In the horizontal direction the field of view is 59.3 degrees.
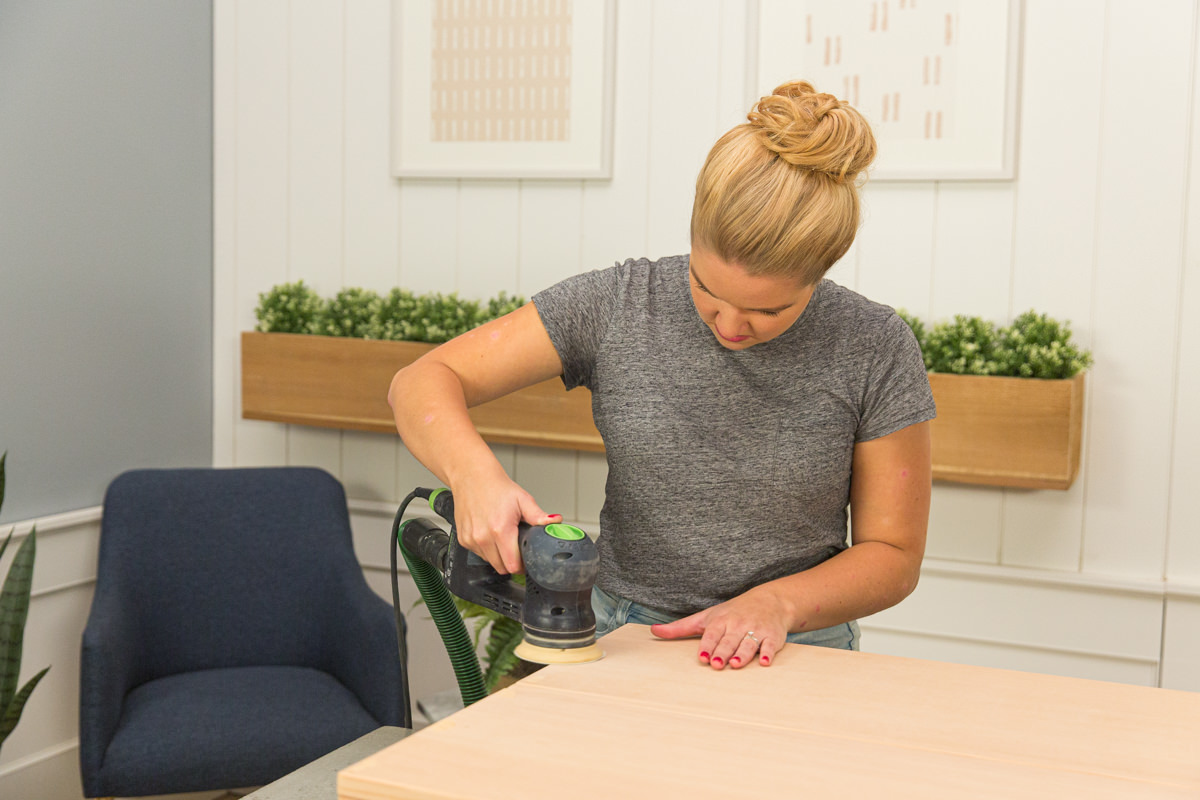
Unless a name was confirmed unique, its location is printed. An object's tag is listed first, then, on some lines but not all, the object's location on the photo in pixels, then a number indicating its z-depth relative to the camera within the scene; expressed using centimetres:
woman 125
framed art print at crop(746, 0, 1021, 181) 211
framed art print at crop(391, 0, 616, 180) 241
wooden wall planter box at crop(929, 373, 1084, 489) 195
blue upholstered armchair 196
